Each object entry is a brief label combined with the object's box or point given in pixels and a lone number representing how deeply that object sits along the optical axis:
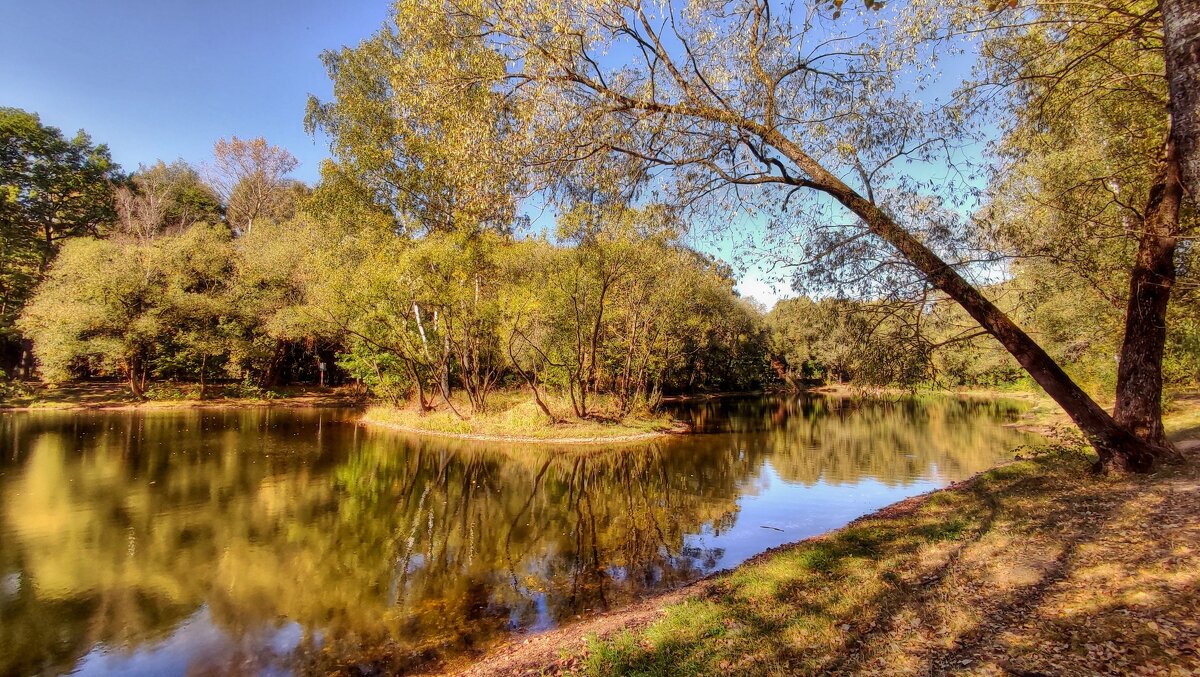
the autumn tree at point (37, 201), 32.78
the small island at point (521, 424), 24.39
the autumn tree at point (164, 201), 38.75
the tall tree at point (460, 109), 7.54
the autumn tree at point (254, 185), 48.69
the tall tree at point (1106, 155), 7.99
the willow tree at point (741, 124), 7.36
